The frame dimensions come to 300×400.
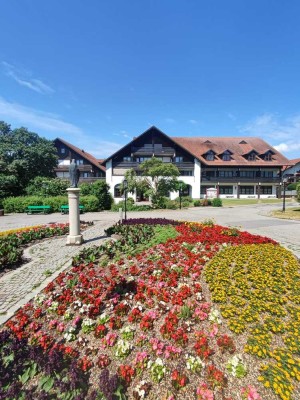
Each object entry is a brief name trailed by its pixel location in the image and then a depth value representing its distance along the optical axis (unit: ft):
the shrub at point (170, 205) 73.41
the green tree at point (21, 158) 78.12
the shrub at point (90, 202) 66.51
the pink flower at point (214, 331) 9.74
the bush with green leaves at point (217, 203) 83.56
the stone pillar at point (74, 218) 25.03
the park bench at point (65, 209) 62.08
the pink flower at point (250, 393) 7.16
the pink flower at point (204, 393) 7.13
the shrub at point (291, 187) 133.59
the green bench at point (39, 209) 63.31
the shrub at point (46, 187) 76.23
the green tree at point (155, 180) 74.84
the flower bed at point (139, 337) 7.62
